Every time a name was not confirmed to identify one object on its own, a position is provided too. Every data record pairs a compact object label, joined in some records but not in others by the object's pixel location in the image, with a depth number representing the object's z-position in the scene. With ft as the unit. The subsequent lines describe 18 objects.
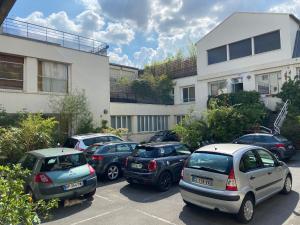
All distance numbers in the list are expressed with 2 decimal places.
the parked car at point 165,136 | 69.82
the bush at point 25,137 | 38.99
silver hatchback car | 19.29
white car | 40.40
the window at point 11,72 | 49.44
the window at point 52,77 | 54.68
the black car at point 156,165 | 28.54
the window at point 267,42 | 69.56
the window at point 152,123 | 80.18
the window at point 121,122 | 71.79
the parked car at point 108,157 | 34.06
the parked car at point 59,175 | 23.24
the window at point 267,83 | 70.70
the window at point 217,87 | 80.94
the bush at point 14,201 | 9.62
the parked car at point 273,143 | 41.95
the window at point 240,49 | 75.25
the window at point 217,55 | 81.10
